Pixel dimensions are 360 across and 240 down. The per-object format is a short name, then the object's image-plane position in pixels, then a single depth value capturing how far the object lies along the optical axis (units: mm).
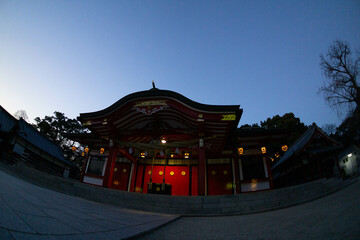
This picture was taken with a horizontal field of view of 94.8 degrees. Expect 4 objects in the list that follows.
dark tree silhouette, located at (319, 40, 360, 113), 13336
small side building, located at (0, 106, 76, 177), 14922
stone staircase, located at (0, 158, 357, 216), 7543
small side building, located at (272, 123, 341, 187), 12966
